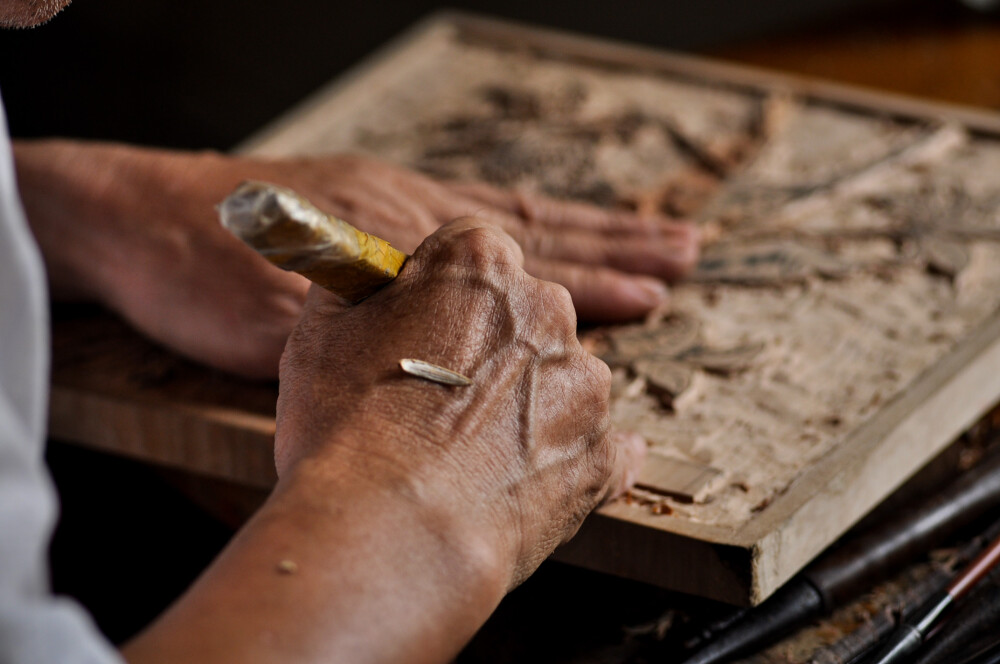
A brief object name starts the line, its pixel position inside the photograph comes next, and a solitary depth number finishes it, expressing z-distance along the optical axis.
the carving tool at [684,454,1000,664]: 0.87
